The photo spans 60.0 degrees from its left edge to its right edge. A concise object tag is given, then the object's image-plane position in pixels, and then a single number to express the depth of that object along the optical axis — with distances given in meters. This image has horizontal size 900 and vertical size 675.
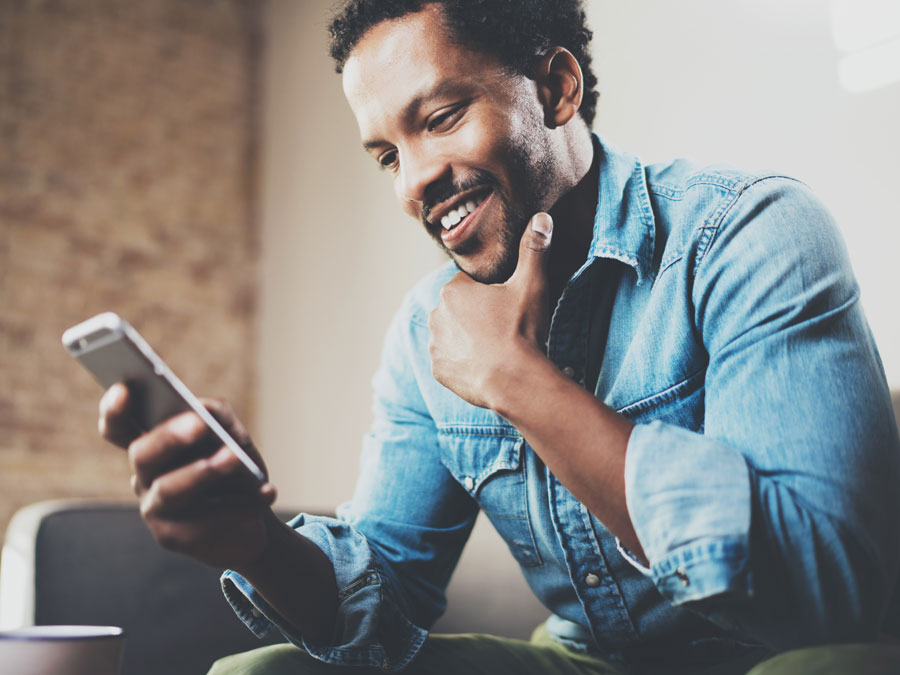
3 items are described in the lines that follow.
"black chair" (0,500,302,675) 1.24
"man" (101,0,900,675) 0.67
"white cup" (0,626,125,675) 0.61
